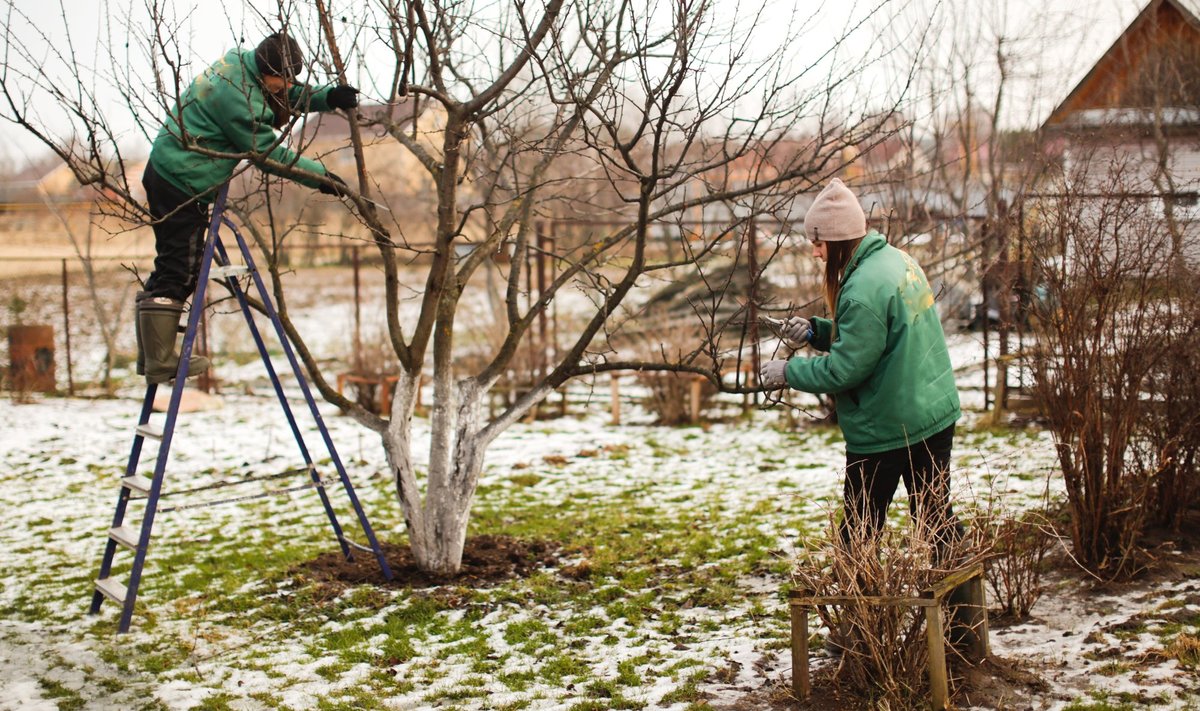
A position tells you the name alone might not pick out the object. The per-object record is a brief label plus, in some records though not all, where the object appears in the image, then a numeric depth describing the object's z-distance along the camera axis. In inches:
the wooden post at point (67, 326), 505.0
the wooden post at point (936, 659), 125.3
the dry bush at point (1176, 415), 182.1
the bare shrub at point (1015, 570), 156.7
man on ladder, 175.2
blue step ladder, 182.5
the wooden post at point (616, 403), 420.2
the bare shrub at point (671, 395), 413.7
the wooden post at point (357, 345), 452.8
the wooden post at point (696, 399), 411.8
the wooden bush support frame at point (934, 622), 125.7
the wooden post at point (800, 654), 133.3
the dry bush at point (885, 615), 128.6
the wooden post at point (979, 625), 139.9
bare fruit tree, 156.8
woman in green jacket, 135.1
